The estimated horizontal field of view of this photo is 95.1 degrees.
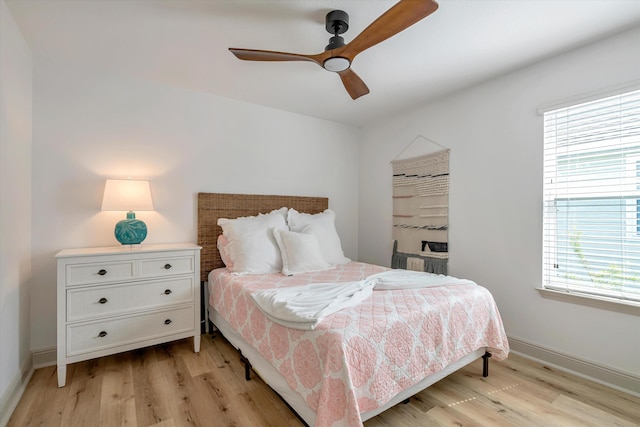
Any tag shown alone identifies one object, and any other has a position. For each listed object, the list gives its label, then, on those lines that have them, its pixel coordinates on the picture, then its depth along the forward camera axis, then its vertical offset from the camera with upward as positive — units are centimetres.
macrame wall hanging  306 +1
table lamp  235 +6
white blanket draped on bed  153 -52
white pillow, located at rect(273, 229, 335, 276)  266 -38
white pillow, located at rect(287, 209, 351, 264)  302 -18
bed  130 -71
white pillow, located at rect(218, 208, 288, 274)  261 -31
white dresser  201 -67
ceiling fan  139 +98
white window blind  197 +13
